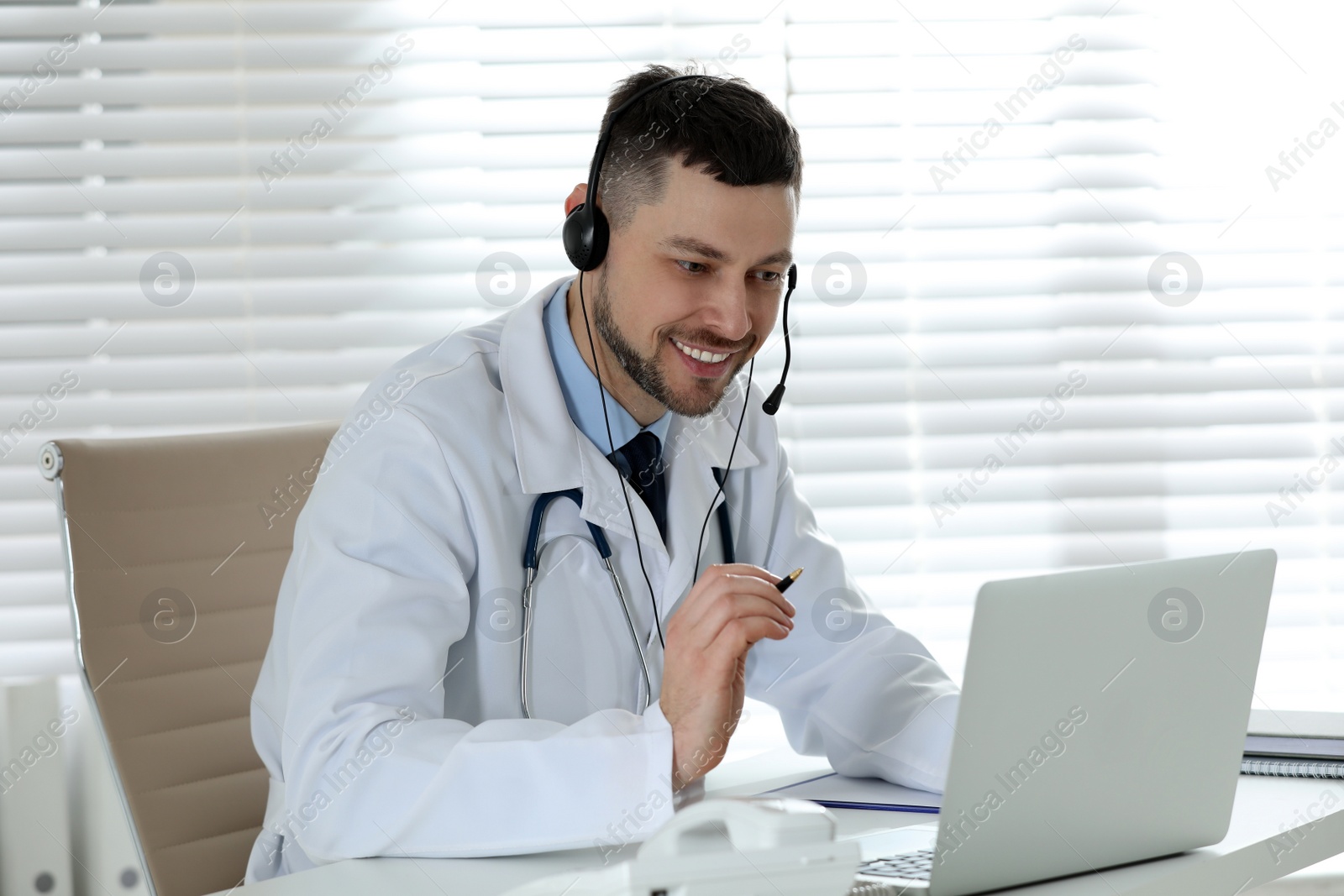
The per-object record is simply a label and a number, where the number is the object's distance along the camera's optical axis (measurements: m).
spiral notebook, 3.01
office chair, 3.12
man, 2.86
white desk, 2.75
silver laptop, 2.66
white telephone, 2.55
